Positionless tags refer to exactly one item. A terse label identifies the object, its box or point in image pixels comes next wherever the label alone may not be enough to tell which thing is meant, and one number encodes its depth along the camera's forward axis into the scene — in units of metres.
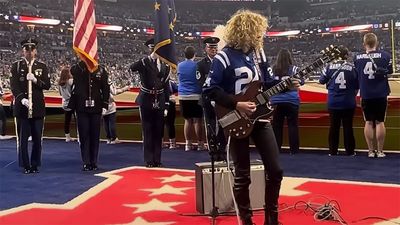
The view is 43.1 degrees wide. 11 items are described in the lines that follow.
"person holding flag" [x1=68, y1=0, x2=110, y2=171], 7.20
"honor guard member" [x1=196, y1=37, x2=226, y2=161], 7.18
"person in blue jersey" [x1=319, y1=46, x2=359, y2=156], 7.80
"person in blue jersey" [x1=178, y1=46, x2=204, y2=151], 8.73
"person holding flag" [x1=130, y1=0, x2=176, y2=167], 7.24
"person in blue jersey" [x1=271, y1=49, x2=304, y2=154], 8.13
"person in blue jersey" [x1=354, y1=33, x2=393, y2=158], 7.29
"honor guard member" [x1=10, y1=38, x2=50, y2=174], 7.00
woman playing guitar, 3.77
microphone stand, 4.26
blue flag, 7.30
